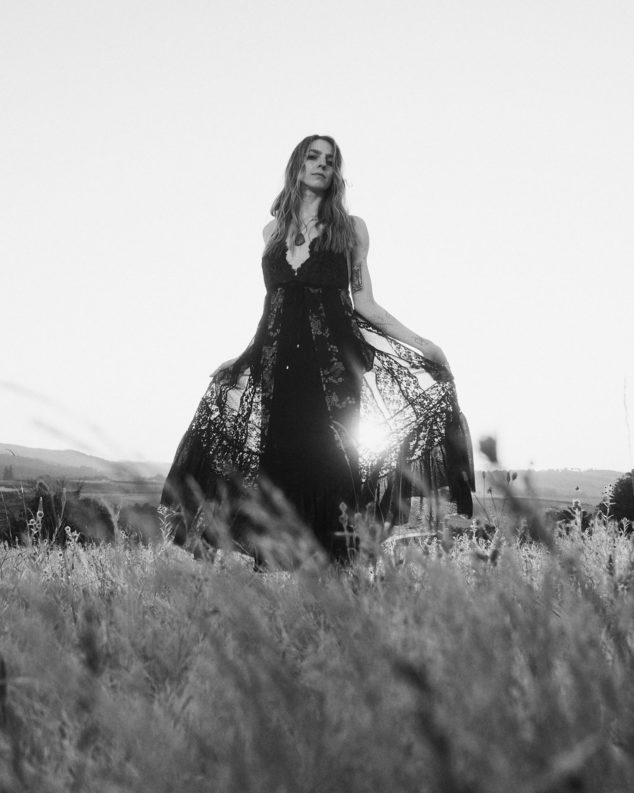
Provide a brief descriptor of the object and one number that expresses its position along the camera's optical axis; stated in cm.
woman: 436
